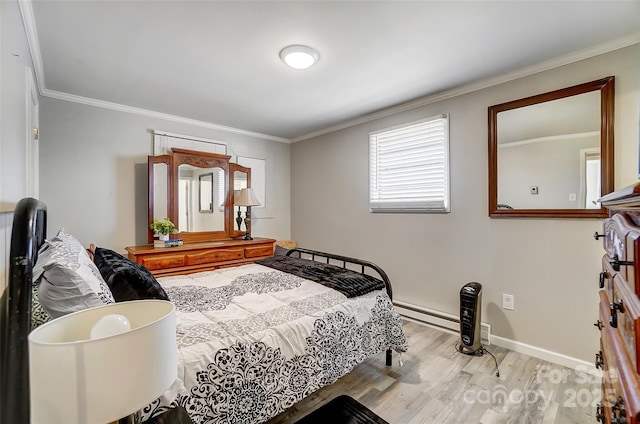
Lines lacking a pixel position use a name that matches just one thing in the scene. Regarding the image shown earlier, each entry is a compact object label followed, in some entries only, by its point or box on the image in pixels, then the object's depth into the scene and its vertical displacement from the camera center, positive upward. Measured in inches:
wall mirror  79.8 +17.9
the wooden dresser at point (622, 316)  22.7 -11.2
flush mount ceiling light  80.2 +46.6
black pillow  50.9 -13.6
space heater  92.7 -37.4
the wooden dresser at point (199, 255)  115.9 -20.5
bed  23.7 -24.2
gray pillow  36.8 -10.3
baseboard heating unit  101.7 -45.2
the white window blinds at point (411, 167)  114.7 +19.3
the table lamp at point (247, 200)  152.8 +6.0
